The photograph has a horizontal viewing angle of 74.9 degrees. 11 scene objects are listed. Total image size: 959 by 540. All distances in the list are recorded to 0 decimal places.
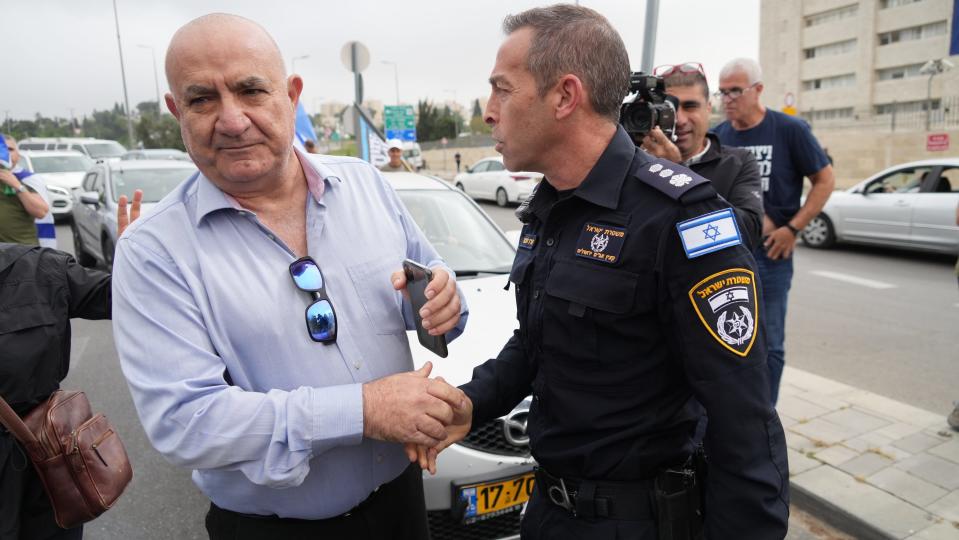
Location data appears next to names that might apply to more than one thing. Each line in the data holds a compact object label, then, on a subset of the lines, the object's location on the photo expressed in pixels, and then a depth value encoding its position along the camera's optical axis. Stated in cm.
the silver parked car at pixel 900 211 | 900
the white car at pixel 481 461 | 250
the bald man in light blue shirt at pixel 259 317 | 138
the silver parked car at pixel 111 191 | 738
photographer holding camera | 301
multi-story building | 4153
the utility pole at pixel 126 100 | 2782
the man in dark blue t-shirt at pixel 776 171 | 359
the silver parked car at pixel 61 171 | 1399
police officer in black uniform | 135
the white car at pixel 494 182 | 1770
